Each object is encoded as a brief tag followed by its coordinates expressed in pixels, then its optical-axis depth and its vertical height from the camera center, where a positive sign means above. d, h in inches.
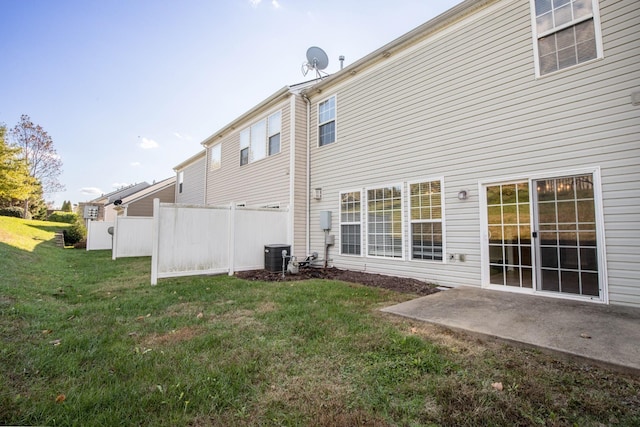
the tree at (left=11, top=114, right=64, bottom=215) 883.4 +255.2
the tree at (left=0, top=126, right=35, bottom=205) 641.6 +131.1
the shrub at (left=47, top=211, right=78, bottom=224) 1168.1 +57.5
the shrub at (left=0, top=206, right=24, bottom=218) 909.6 +64.1
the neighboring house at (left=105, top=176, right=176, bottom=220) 749.9 +84.4
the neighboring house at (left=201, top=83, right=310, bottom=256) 360.5 +105.2
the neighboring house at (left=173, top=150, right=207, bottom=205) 619.2 +121.5
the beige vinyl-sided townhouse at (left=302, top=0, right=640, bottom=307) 161.5 +57.2
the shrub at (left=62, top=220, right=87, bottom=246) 677.3 -7.0
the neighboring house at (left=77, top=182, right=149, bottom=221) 1076.5 +149.7
